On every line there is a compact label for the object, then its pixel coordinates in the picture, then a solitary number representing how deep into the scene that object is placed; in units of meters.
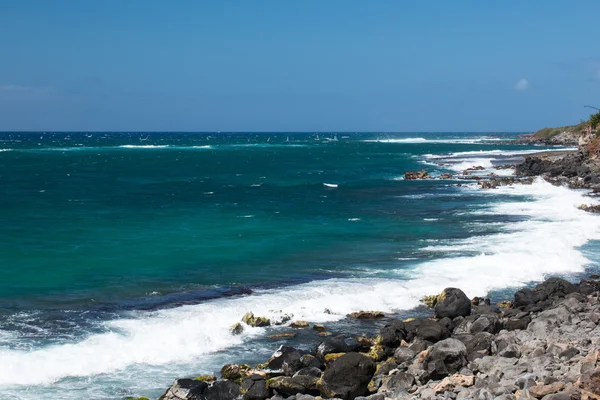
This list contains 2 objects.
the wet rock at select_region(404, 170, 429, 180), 74.56
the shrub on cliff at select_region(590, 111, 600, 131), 80.25
